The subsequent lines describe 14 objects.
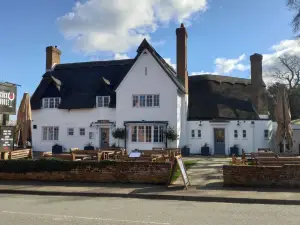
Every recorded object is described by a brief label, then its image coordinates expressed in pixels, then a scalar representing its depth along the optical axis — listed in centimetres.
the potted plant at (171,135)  2476
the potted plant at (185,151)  2611
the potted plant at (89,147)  2780
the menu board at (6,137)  1493
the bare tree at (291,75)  4441
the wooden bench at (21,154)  1533
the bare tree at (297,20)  2050
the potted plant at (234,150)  2595
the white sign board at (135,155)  1425
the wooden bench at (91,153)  1575
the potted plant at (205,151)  2600
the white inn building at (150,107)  2586
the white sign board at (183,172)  1145
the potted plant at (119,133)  2611
